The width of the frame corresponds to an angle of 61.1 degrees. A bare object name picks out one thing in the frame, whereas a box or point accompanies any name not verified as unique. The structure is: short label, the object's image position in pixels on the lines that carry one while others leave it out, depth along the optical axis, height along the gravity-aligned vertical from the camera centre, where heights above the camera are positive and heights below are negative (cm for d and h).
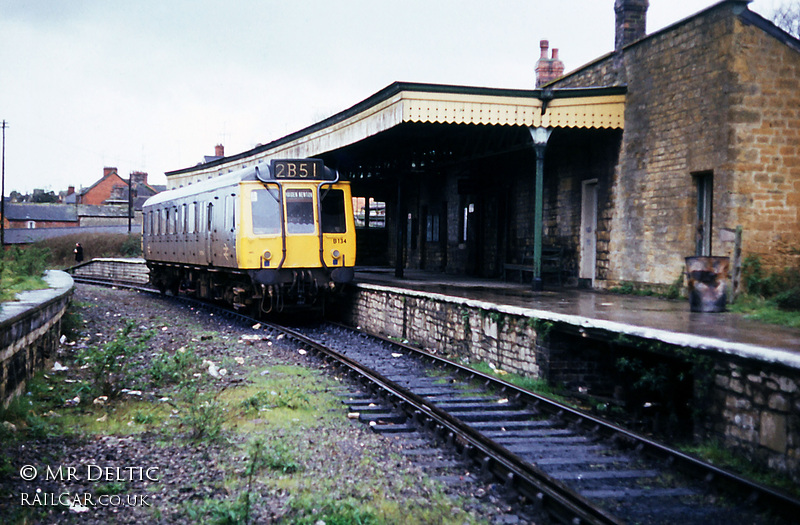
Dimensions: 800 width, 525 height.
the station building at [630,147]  1052 +198
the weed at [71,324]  1110 -151
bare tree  2734 +925
